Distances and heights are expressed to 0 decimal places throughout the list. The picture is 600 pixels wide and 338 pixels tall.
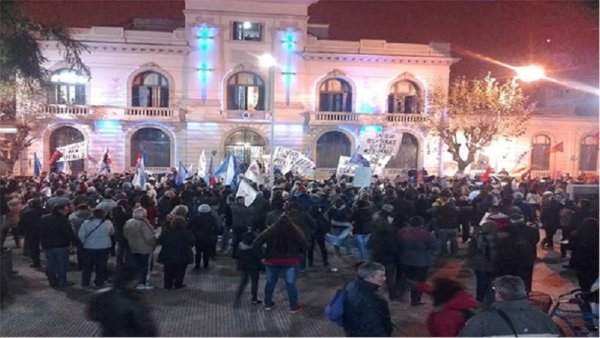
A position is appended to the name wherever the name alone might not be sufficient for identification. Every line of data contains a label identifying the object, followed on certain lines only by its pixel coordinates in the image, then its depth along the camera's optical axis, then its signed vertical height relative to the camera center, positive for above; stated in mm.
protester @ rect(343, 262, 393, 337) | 5309 -1468
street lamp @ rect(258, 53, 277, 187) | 37150 +5516
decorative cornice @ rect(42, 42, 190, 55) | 36094 +6362
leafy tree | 9508 +1748
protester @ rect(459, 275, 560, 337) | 4551 -1342
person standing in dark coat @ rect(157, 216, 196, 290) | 9891 -1695
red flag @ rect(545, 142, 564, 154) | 32688 +519
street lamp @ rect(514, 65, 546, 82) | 15434 +2329
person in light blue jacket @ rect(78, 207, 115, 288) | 9984 -1764
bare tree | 34312 +2457
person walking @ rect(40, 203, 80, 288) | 9852 -1729
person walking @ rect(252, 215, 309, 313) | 8742 -1473
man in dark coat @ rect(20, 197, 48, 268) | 11695 -1684
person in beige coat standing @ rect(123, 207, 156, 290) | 9922 -1607
